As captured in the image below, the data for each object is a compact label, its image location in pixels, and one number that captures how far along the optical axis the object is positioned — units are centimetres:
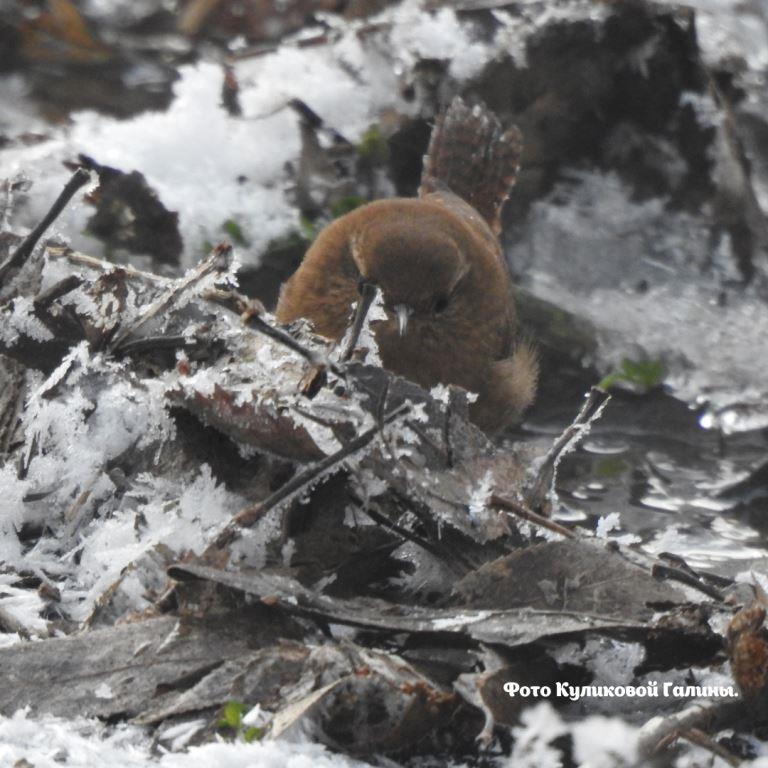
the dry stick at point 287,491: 483
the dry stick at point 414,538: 498
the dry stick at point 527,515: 489
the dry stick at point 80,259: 614
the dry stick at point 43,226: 537
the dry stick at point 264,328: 433
